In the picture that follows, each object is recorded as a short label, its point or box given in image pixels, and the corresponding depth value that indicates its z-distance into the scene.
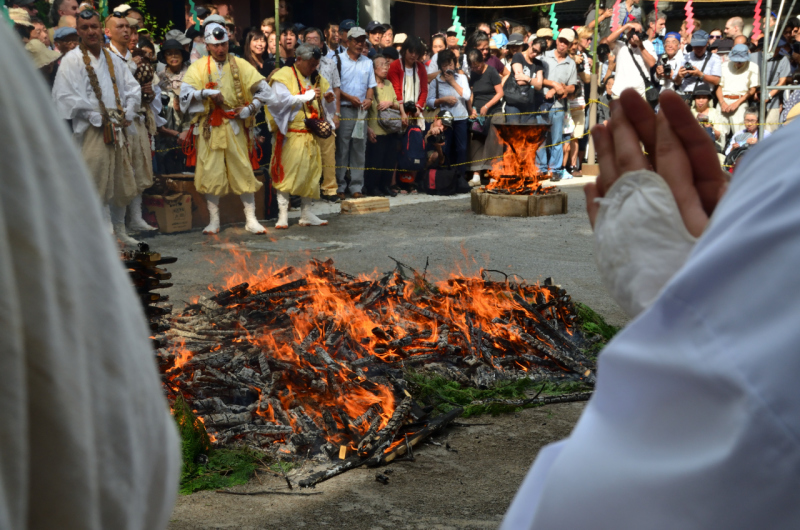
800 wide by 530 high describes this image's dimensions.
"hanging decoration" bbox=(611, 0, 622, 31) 14.66
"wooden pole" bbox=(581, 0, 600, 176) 14.16
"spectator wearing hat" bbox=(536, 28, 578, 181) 13.59
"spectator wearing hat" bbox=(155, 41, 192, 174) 9.54
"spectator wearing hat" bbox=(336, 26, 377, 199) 10.95
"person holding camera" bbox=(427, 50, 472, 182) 12.22
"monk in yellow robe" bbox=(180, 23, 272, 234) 8.59
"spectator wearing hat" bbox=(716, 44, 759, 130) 12.46
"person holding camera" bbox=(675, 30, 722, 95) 12.90
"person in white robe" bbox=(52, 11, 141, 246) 7.69
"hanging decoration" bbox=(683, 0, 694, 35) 16.52
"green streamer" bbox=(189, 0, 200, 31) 10.61
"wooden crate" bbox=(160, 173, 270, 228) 9.17
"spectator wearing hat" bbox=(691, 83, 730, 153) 12.68
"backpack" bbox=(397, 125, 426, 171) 12.16
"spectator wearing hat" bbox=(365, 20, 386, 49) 12.39
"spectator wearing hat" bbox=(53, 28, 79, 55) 8.05
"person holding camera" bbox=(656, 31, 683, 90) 13.34
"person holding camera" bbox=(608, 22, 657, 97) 13.47
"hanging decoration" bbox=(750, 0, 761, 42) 15.24
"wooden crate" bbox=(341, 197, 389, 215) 10.48
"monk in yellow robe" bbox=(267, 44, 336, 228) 9.03
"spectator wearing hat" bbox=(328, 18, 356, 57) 11.06
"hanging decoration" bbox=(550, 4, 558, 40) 16.22
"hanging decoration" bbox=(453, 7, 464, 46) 15.18
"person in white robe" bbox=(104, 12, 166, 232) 8.32
